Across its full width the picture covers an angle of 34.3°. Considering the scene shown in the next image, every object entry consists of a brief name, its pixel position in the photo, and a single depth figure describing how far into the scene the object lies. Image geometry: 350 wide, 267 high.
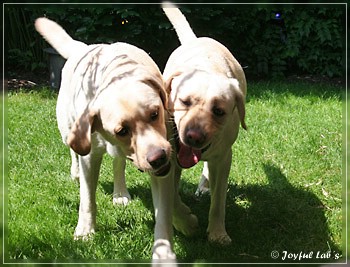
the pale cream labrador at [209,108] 2.89
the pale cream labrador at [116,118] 2.77
